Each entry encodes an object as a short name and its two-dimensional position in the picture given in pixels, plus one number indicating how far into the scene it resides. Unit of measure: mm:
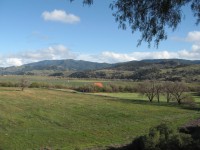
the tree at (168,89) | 57143
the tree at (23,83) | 69299
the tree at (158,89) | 58491
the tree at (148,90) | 59115
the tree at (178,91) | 55382
